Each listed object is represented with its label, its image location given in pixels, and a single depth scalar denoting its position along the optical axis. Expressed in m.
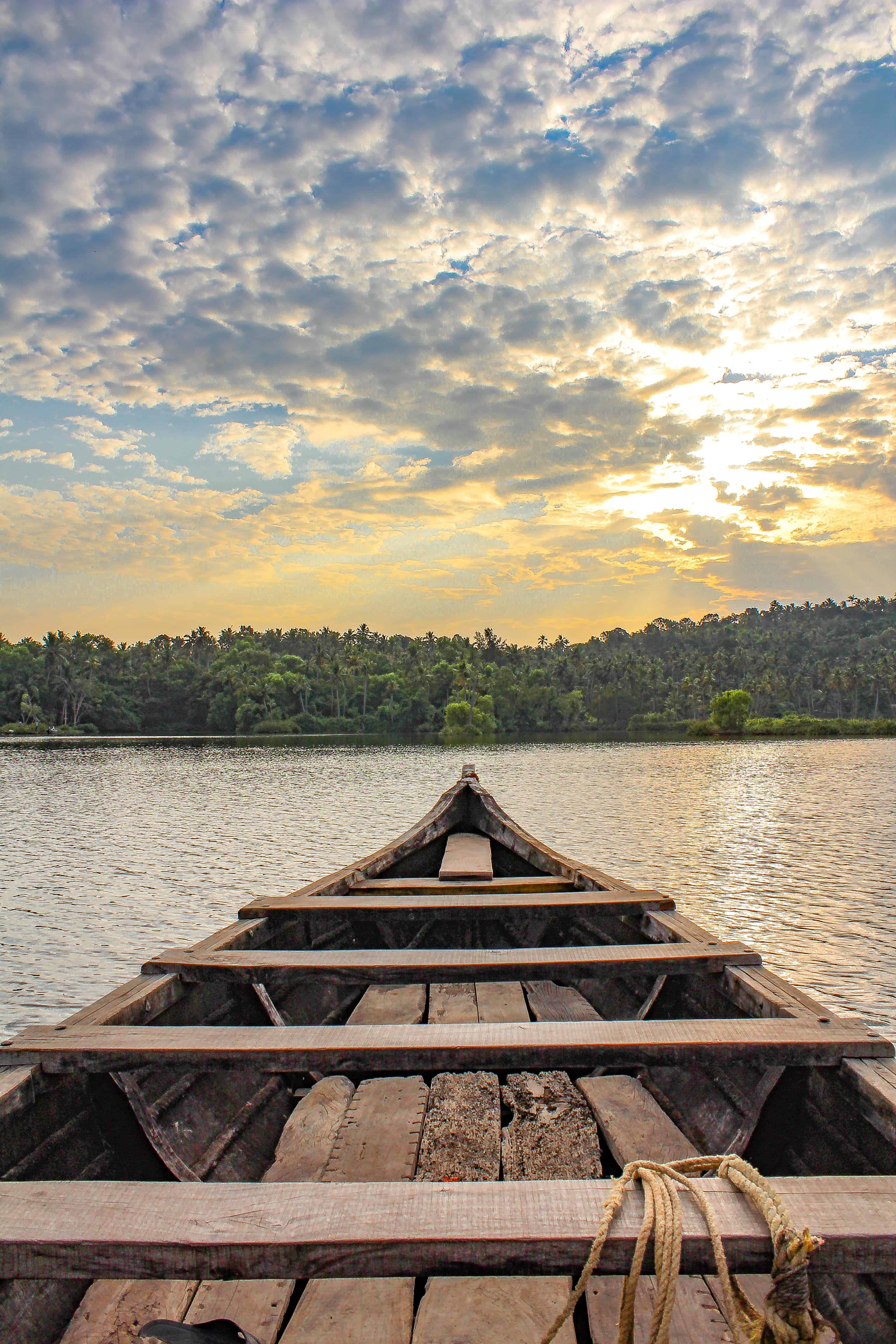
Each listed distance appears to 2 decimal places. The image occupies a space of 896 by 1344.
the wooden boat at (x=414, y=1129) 1.79
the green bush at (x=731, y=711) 96.38
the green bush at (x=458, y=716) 95.62
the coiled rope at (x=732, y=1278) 1.67
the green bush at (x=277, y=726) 109.38
